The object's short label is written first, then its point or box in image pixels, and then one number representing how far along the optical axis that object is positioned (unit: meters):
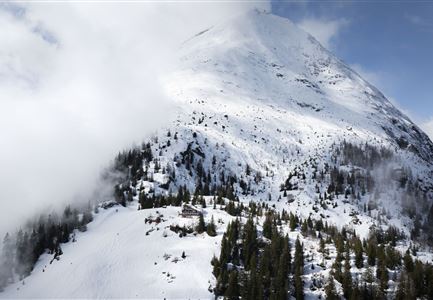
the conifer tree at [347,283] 125.75
